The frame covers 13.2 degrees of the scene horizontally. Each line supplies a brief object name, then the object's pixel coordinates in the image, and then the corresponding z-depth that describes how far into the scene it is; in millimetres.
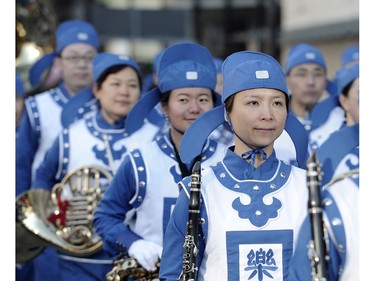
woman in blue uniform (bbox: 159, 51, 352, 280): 5597
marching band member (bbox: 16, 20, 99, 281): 11097
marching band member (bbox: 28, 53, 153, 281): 9433
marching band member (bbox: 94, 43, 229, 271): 7596
